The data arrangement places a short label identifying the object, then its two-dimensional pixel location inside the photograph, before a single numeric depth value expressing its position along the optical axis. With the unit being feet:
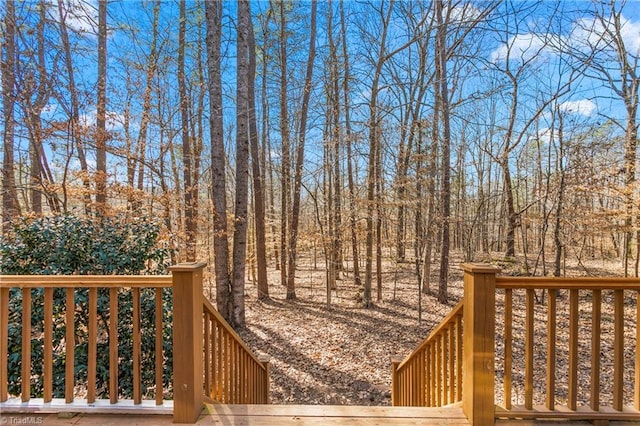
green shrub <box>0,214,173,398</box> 7.93
